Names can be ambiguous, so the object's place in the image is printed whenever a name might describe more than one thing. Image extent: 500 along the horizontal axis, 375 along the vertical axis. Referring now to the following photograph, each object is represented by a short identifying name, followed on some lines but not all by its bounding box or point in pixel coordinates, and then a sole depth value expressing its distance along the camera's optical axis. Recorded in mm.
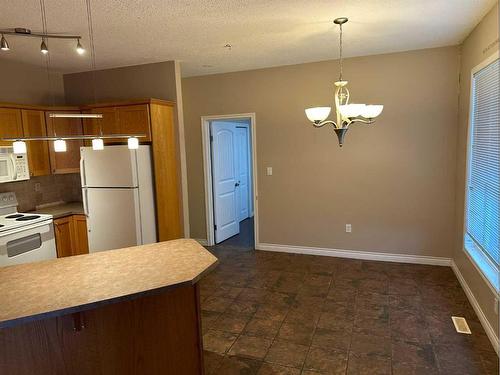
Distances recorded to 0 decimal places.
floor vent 3017
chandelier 2719
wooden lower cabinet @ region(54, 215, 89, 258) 4215
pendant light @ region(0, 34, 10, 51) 2678
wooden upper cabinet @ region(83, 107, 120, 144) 4219
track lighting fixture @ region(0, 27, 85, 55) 2990
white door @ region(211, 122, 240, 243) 5723
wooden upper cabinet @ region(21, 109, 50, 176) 4066
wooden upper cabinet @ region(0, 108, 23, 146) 3814
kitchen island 1820
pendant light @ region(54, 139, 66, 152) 2316
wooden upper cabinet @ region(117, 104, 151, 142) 4059
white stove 3504
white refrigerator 3969
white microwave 3768
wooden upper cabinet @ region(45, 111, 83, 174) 4340
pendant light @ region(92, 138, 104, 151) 2500
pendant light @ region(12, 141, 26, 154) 2293
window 2830
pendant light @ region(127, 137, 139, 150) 2602
